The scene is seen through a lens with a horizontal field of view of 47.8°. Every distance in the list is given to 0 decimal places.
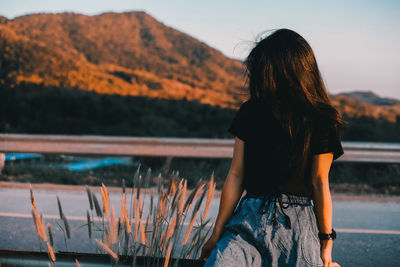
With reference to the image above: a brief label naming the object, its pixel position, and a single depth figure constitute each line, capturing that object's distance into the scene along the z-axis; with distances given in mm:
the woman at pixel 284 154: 1800
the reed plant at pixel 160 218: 1863
